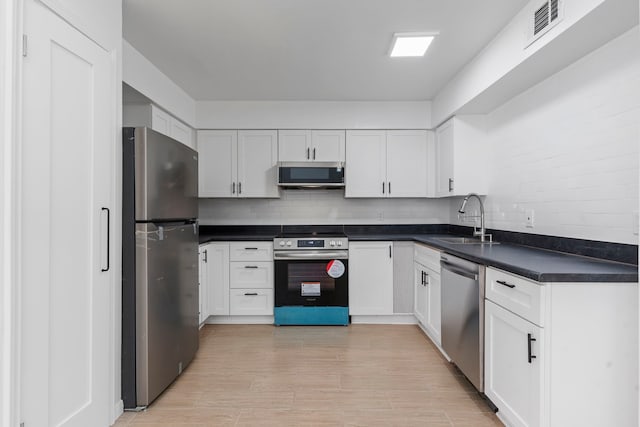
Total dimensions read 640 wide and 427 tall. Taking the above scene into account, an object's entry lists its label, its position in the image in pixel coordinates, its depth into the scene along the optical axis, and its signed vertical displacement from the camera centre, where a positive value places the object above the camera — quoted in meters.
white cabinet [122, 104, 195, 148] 3.16 +0.83
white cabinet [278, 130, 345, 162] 4.20 +0.77
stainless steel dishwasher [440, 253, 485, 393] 2.22 -0.68
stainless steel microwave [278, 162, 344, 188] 4.01 +0.42
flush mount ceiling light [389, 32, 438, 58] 2.53 +1.20
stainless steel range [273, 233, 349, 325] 3.83 -0.70
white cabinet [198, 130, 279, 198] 4.20 +0.59
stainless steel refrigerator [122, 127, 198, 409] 2.14 -0.32
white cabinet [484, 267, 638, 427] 1.58 -0.61
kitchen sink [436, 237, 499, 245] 3.55 -0.26
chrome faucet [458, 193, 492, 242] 3.22 -0.17
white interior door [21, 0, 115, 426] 1.51 -0.05
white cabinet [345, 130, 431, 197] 4.22 +0.57
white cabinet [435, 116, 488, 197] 3.54 +0.56
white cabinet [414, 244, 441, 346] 3.15 -0.71
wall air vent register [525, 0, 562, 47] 1.90 +1.05
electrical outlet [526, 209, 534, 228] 2.72 -0.04
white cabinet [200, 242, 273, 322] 3.90 -0.73
